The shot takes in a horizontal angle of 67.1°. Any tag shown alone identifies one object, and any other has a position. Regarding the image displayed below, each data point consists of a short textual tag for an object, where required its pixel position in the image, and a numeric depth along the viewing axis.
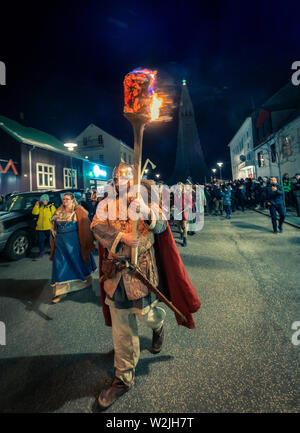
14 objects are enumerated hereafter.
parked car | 6.86
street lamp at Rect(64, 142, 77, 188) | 14.38
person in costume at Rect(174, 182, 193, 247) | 8.19
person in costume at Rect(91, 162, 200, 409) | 2.13
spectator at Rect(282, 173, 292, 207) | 14.70
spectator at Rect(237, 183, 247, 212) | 17.81
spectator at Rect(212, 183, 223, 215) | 16.89
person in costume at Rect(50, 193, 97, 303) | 4.47
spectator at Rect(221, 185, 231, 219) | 13.91
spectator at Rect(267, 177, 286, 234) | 9.02
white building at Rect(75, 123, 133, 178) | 41.25
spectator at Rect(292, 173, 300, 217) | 11.95
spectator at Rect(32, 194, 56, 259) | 7.03
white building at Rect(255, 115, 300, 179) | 19.80
